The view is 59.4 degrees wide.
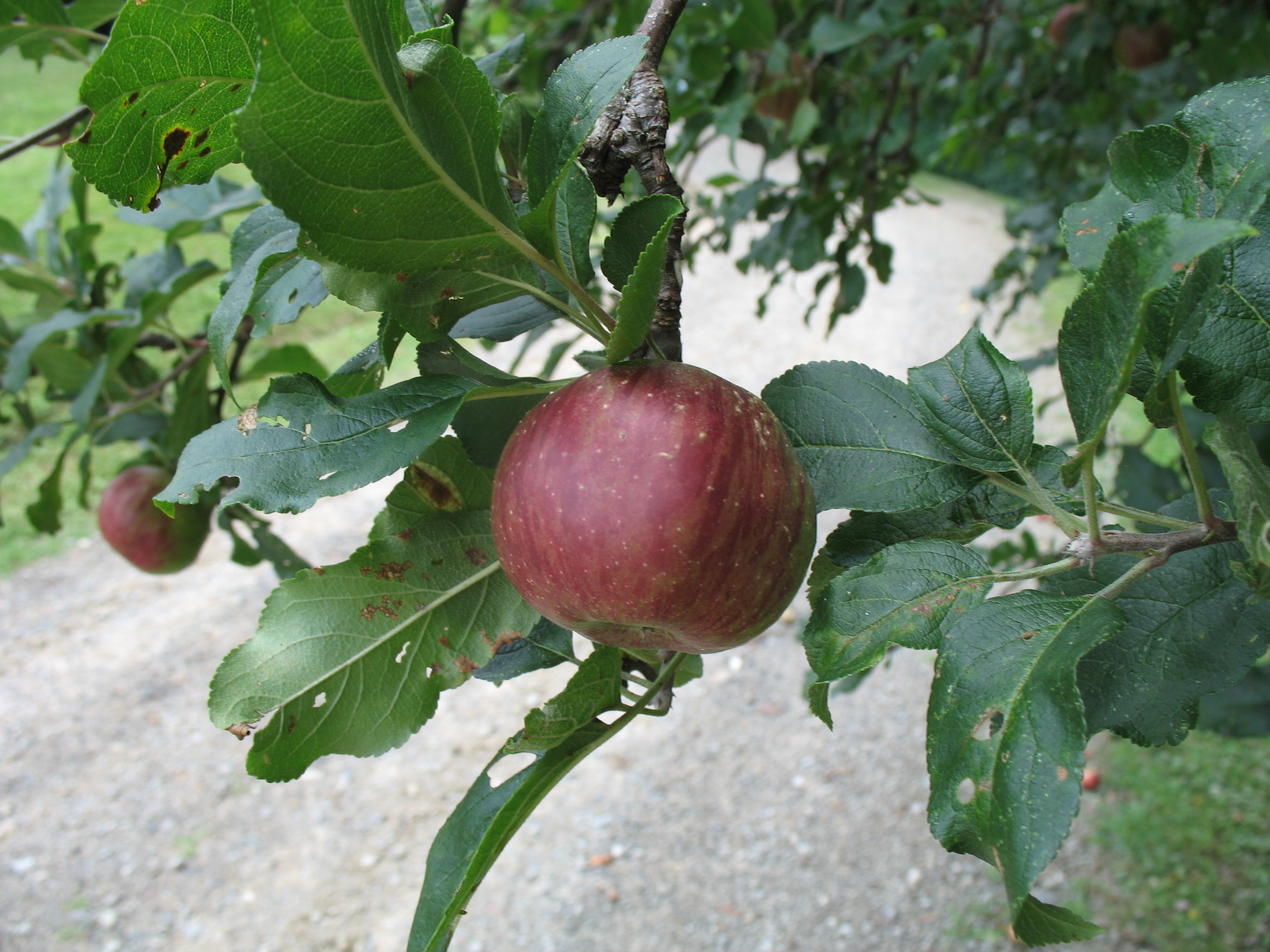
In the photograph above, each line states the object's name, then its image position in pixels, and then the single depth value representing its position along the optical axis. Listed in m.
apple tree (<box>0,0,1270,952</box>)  0.20
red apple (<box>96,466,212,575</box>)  0.68
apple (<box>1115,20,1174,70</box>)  1.03
